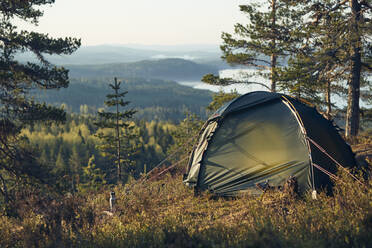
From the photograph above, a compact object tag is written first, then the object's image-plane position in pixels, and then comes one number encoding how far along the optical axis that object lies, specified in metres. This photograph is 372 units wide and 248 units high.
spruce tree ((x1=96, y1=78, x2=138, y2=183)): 22.51
